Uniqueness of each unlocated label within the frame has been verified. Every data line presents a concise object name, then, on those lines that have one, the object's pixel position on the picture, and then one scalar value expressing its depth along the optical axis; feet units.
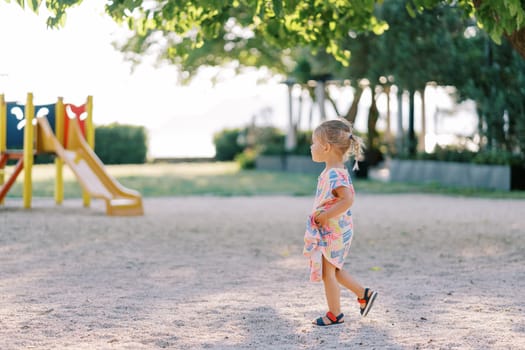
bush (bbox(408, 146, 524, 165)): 55.88
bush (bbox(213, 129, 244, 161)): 110.22
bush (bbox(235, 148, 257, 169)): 92.89
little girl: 15.21
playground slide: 38.32
